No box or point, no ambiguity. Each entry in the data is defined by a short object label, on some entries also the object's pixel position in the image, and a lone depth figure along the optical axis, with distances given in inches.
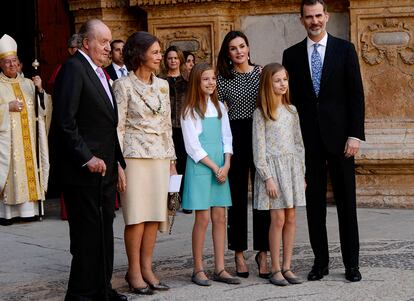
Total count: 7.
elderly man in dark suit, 250.5
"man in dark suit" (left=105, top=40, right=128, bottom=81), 422.3
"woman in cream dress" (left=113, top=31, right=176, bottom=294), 271.1
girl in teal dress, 282.2
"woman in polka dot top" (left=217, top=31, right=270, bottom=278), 291.4
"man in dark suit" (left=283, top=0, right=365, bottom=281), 283.9
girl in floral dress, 282.2
